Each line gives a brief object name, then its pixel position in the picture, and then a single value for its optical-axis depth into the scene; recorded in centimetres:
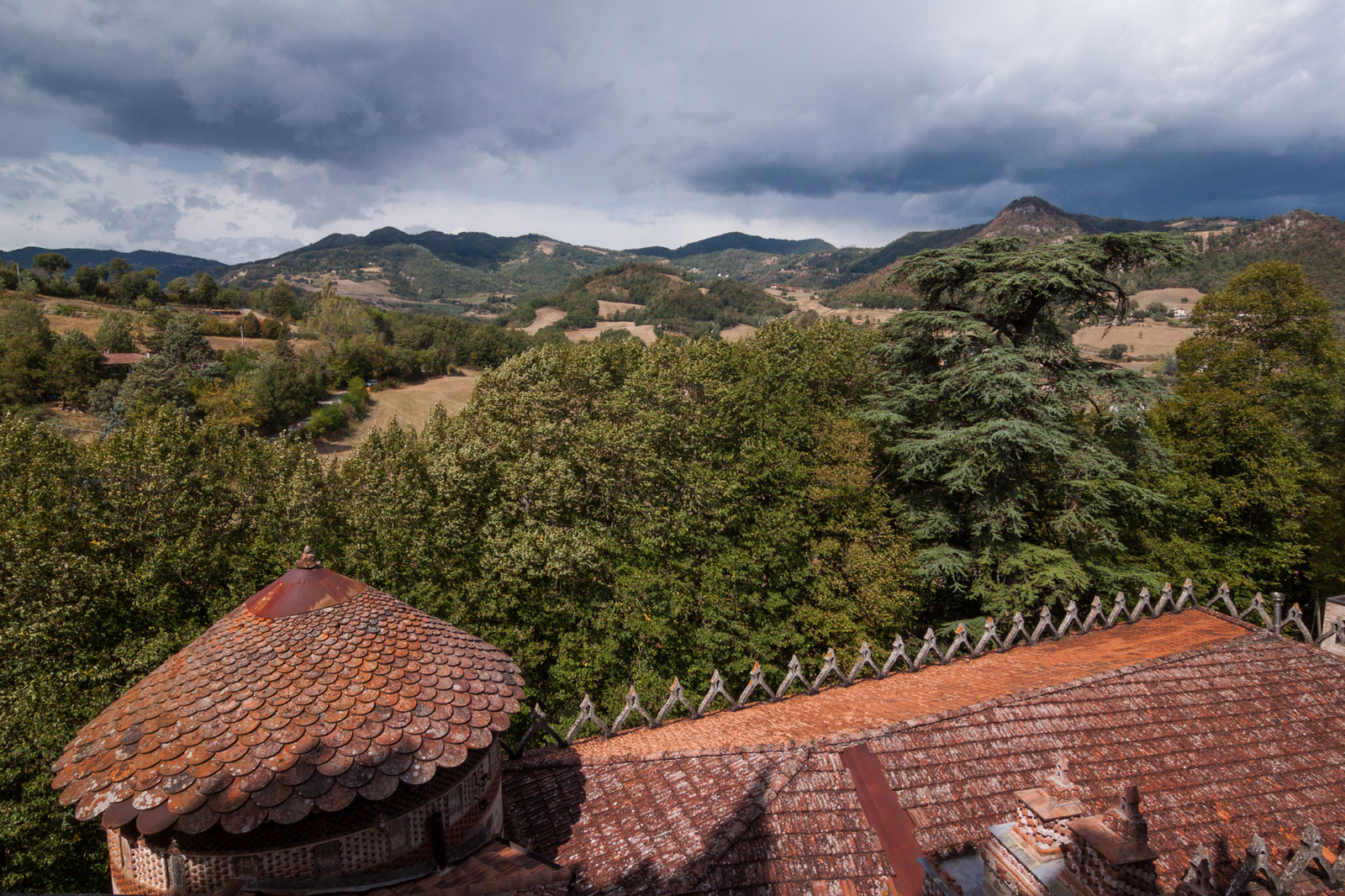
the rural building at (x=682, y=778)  535
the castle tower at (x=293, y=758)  521
